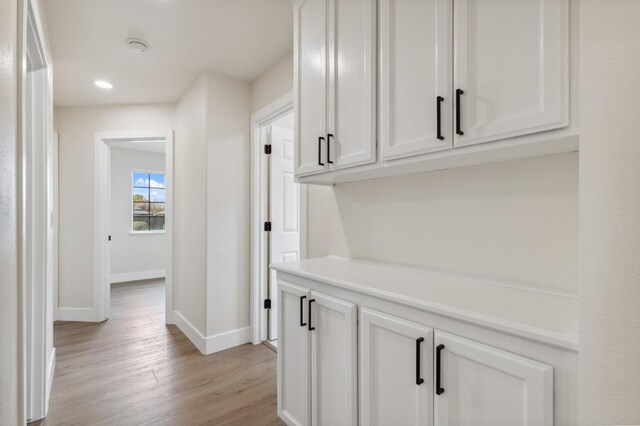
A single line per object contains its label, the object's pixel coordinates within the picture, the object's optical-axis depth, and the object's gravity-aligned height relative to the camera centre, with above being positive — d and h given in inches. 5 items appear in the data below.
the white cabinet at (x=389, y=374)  32.0 -21.1
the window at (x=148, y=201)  227.5 +7.4
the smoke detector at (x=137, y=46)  90.0 +48.9
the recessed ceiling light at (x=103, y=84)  118.0 +48.9
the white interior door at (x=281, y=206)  118.6 +2.1
